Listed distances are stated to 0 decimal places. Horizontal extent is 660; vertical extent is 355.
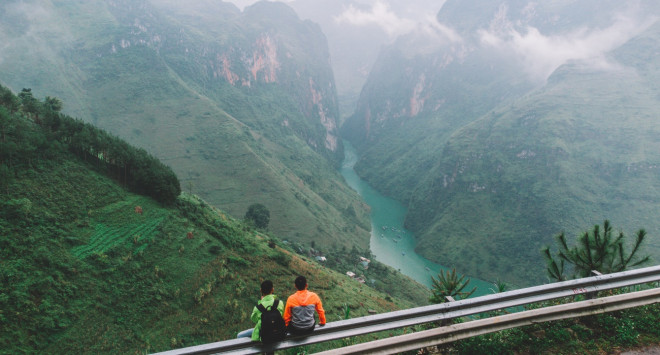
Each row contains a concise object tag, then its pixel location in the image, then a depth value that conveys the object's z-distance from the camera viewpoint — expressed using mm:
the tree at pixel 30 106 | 32438
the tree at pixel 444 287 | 15700
